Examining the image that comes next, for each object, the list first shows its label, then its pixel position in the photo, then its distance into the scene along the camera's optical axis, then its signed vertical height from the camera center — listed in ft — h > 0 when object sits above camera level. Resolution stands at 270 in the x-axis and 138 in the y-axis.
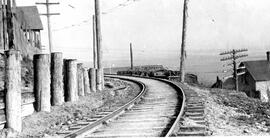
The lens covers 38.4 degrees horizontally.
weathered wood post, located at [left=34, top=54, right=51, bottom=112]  34.68 -2.15
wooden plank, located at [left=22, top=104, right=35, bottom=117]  32.38 -4.36
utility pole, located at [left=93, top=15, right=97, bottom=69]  123.44 +0.62
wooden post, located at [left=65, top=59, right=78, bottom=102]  41.95 -2.42
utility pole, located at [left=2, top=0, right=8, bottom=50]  49.46 +4.35
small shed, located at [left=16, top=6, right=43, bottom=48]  140.56 +15.17
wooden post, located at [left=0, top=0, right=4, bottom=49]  49.26 +3.90
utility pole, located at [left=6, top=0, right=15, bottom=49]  41.63 +3.73
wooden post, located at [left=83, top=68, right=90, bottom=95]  50.92 -3.21
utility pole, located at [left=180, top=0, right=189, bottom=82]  84.99 +3.41
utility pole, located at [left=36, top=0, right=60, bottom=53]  118.21 +12.45
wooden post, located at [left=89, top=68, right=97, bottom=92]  55.42 -2.92
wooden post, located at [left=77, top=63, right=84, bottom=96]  46.52 -2.72
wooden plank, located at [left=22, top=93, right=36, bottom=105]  32.04 -3.36
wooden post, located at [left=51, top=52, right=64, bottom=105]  38.47 -2.09
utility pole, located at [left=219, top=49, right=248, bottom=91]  139.91 -0.18
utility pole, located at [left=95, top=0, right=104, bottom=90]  66.39 +3.59
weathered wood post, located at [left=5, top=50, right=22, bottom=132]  28.37 -2.32
